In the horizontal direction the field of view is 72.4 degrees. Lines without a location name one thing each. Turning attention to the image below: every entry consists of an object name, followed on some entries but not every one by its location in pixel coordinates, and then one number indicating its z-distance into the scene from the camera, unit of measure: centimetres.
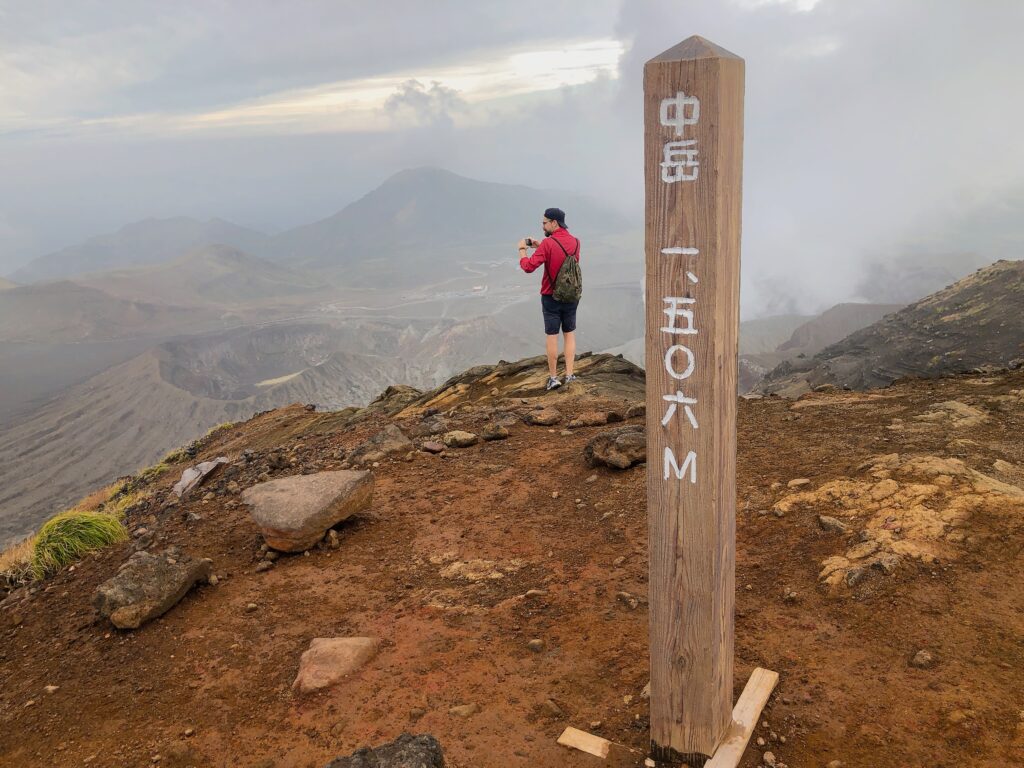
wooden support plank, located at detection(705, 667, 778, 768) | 310
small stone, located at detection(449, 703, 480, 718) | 384
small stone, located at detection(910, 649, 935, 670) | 363
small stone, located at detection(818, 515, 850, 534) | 505
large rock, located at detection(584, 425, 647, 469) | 710
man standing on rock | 911
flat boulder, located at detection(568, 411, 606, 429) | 887
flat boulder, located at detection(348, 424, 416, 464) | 859
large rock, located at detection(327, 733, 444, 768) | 300
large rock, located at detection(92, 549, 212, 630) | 523
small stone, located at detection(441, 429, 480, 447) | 866
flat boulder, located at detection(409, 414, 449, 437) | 937
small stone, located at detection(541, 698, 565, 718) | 374
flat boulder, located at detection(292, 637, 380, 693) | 431
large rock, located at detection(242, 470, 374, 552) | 609
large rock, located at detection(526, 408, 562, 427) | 908
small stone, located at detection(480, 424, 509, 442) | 873
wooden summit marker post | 252
